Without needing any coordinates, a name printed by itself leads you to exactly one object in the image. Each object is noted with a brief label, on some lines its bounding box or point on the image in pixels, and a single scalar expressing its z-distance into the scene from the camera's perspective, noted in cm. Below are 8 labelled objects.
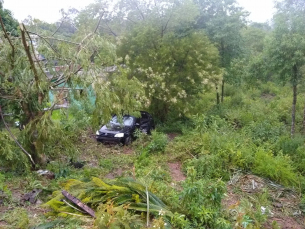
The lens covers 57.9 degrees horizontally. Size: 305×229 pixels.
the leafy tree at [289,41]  1142
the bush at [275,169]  860
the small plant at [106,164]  924
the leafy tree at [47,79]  732
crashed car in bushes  1160
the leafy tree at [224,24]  1638
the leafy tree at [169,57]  1330
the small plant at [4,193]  598
